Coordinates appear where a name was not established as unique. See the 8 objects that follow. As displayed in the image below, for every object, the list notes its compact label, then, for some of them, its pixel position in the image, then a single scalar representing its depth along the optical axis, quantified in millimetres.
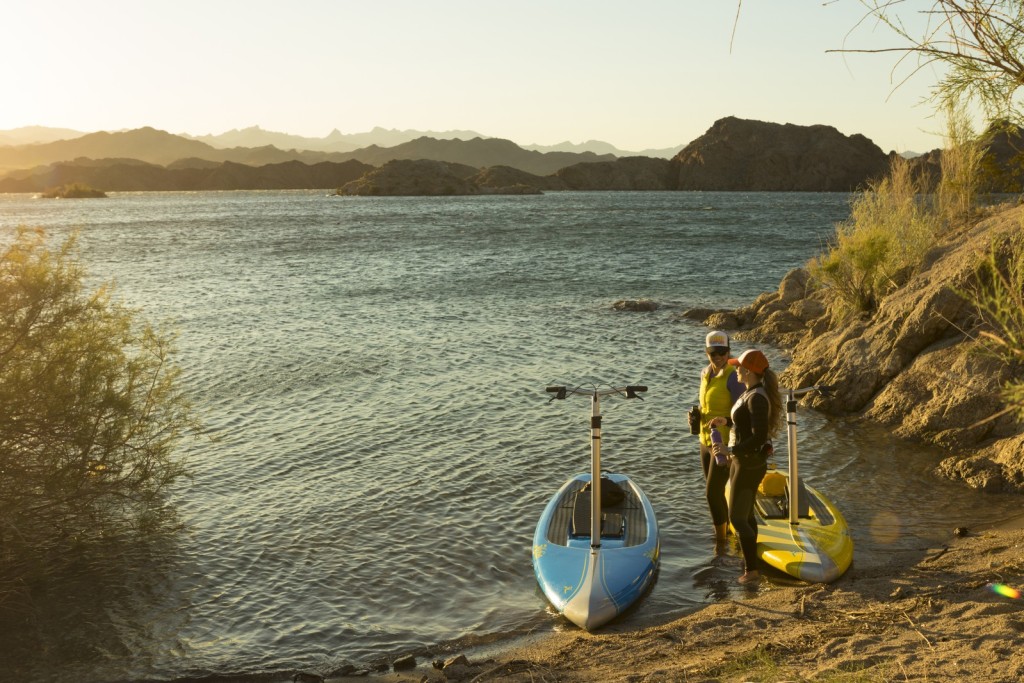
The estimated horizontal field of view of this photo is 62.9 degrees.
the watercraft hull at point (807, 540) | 8539
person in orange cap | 8031
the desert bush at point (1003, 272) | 11434
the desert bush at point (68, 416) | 9070
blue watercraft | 8258
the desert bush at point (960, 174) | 17250
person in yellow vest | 8891
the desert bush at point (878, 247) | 17047
